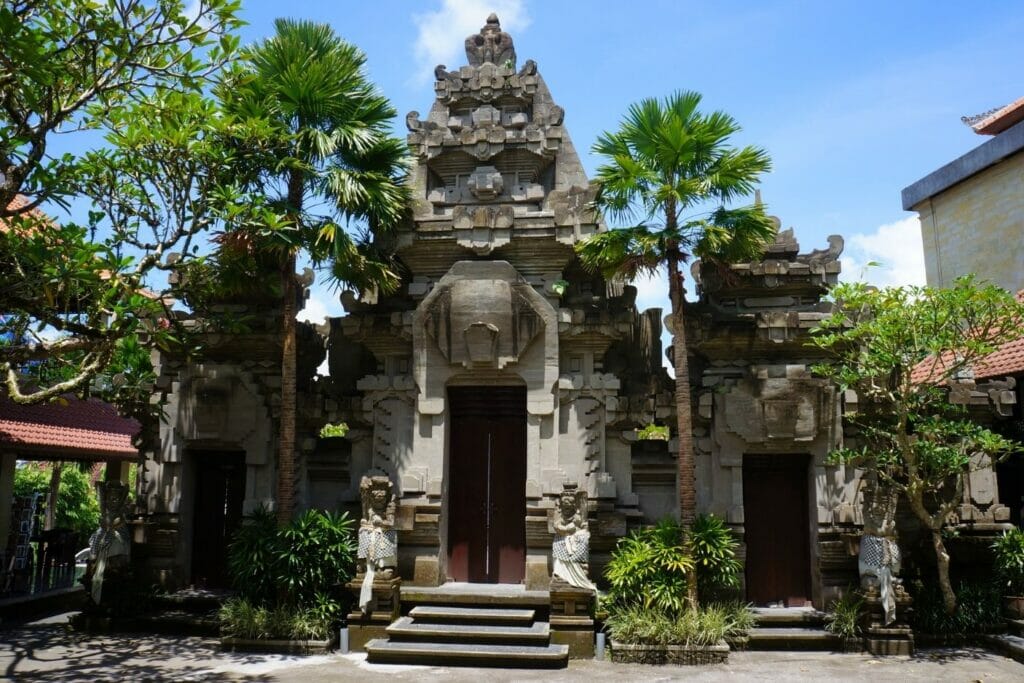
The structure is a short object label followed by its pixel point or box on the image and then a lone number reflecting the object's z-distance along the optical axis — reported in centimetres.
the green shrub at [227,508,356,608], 1123
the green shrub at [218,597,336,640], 1095
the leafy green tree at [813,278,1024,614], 1092
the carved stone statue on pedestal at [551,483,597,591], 1089
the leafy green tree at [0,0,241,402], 809
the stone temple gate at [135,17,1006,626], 1217
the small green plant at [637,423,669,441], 1264
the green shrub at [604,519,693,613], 1084
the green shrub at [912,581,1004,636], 1145
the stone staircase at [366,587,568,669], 1013
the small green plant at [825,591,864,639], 1099
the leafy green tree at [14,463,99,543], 2359
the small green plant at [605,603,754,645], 1052
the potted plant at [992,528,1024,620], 1137
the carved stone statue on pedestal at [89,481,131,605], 1220
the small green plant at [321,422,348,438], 1993
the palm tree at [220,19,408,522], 1147
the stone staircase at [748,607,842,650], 1103
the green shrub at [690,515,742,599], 1105
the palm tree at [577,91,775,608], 1109
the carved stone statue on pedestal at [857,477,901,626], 1090
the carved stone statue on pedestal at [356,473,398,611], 1111
